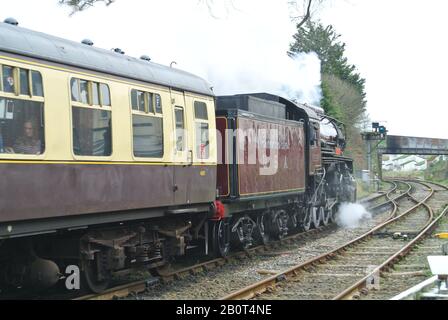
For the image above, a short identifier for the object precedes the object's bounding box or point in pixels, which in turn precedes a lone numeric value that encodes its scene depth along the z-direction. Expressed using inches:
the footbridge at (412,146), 2748.5
